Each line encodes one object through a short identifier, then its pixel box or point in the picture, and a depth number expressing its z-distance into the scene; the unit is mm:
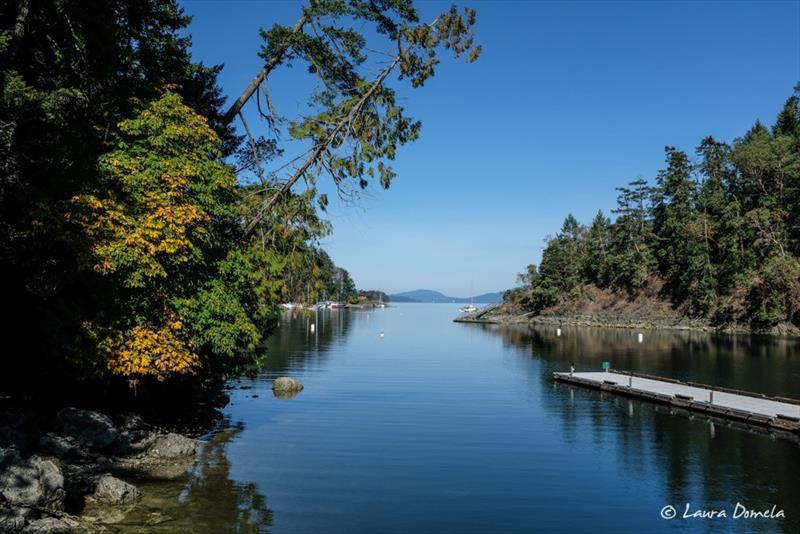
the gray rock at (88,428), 19953
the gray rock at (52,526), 12992
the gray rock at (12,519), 12336
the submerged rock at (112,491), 16016
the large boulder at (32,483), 13516
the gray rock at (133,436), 20781
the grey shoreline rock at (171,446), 21616
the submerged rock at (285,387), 39656
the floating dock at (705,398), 28984
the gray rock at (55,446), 18297
